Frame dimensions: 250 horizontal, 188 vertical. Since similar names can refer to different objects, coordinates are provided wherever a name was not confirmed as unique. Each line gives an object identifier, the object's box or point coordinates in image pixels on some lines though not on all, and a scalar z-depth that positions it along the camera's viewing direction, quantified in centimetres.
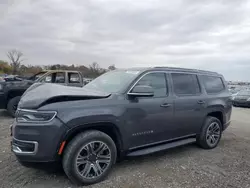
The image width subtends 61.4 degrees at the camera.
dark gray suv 279
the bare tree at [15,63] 7081
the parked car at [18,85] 723
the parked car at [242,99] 1506
